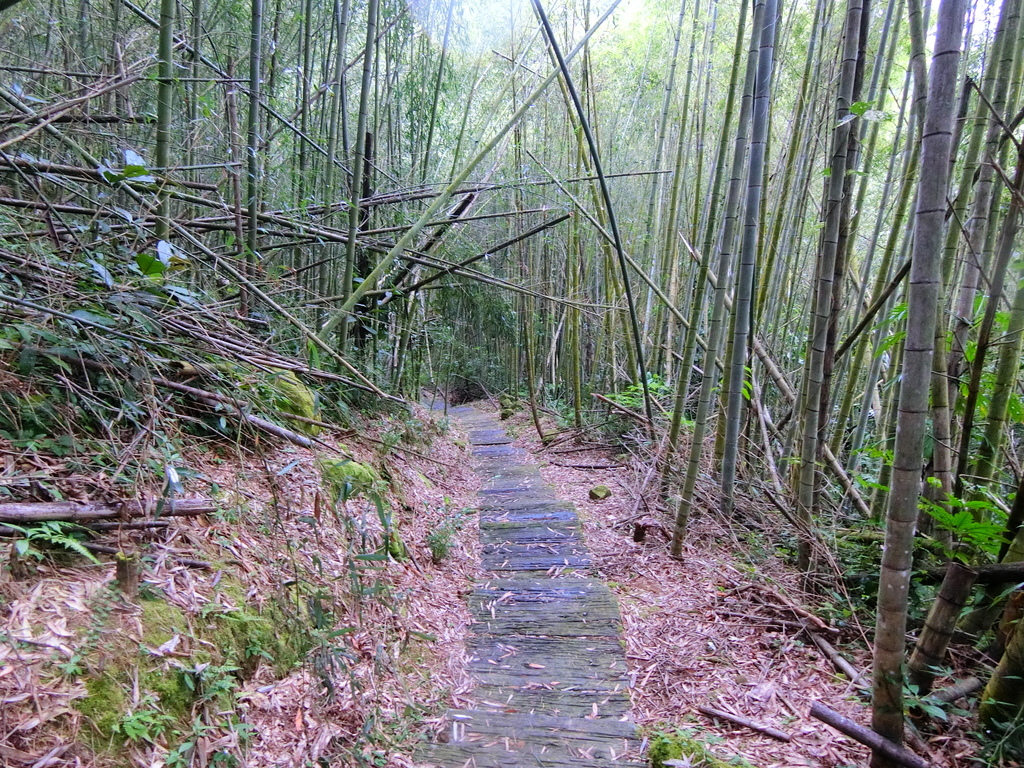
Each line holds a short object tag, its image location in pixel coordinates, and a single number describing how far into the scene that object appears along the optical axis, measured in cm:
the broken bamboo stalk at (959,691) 162
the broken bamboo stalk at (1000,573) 162
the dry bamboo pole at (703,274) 283
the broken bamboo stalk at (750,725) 176
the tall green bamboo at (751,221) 245
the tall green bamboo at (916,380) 125
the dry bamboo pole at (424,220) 265
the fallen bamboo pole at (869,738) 145
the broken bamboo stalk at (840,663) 192
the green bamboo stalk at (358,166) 296
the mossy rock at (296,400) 267
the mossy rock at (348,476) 188
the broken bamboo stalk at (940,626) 157
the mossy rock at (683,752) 167
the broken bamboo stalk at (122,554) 150
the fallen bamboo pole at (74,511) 141
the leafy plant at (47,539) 137
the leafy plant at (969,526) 163
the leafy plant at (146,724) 127
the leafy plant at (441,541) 320
